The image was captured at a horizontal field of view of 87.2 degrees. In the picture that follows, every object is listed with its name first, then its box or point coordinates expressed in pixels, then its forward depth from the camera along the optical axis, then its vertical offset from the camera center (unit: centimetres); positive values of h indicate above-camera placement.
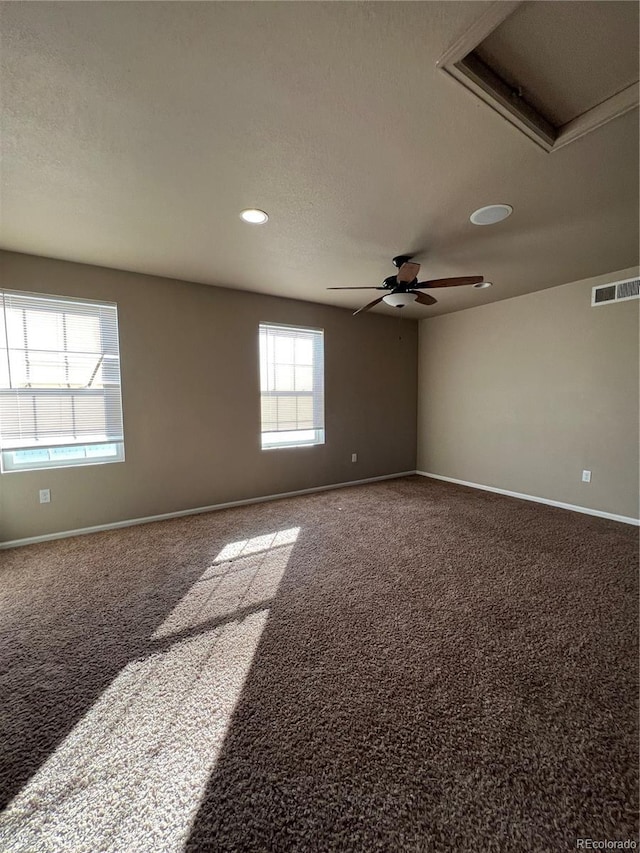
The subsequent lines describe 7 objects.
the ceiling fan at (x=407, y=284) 269 +104
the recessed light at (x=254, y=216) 229 +134
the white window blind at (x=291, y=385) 428 +29
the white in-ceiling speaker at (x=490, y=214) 225 +132
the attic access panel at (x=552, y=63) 115 +134
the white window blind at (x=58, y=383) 293 +25
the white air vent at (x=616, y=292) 330 +113
